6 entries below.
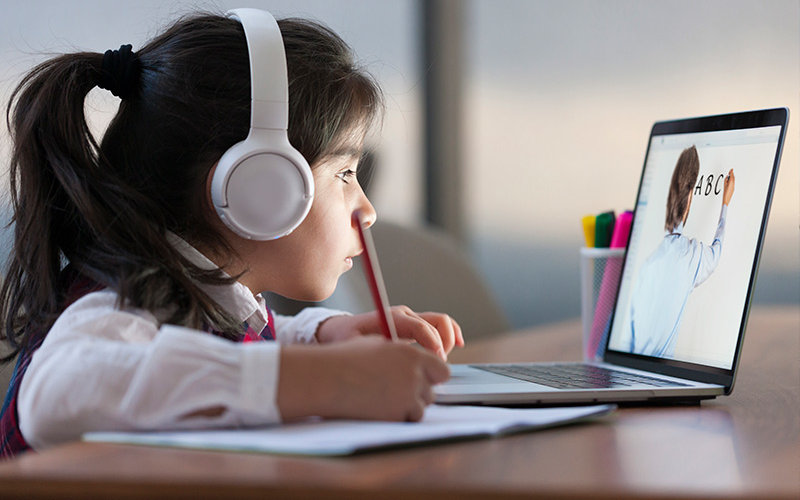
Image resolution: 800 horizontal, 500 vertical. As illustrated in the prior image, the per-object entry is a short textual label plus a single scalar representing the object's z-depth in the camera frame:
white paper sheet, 0.99
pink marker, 1.41
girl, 1.05
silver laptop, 1.21
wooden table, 0.94
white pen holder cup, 1.41
